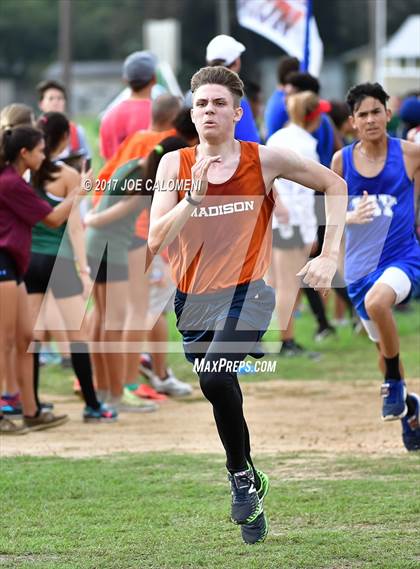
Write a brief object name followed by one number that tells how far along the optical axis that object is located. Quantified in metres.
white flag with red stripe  13.65
